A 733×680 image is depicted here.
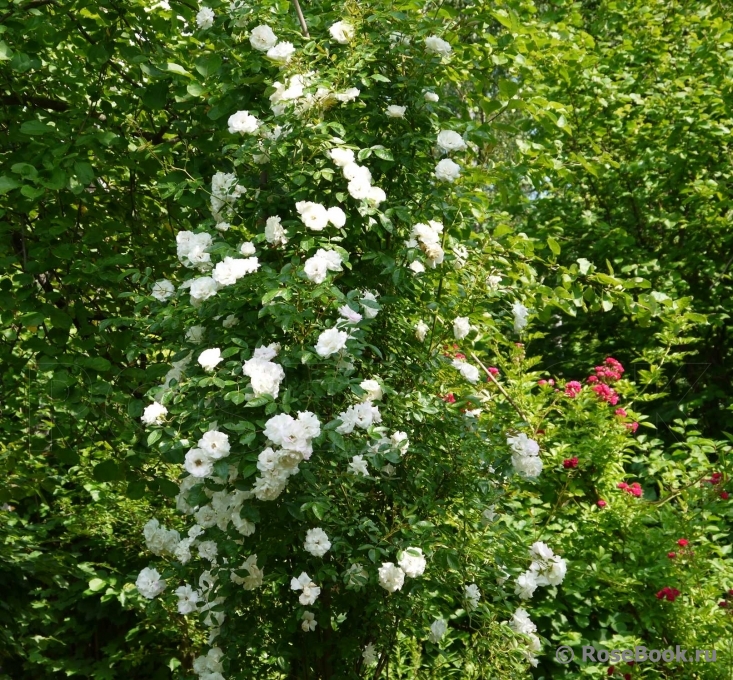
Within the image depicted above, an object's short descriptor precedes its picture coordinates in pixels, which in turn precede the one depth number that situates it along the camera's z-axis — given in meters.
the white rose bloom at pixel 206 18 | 2.34
